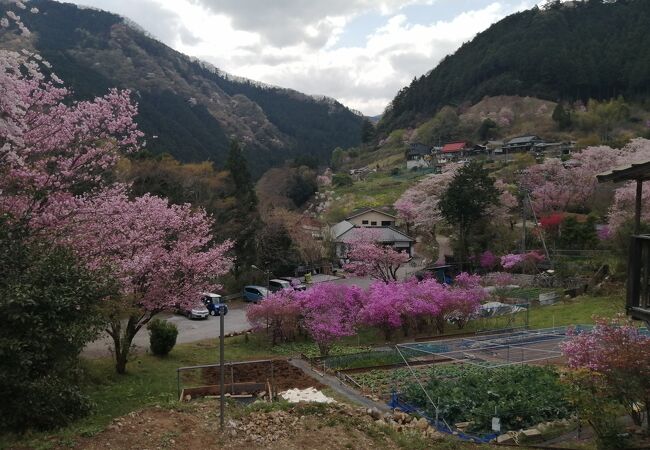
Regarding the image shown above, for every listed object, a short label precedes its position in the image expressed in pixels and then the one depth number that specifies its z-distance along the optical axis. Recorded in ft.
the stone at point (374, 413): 32.76
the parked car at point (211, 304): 86.94
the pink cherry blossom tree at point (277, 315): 63.72
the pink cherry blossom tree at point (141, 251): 37.93
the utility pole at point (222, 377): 23.86
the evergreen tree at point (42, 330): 23.79
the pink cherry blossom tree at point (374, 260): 86.84
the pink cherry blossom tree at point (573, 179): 131.85
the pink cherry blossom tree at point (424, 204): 130.31
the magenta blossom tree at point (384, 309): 61.21
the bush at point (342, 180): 240.73
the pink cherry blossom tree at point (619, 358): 26.68
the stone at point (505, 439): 30.53
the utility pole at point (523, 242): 98.26
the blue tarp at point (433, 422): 31.27
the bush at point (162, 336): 54.75
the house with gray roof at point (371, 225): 140.67
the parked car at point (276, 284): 102.42
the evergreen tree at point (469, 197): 104.47
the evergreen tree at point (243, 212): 112.78
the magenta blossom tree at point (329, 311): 57.26
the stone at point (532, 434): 30.68
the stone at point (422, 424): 31.69
